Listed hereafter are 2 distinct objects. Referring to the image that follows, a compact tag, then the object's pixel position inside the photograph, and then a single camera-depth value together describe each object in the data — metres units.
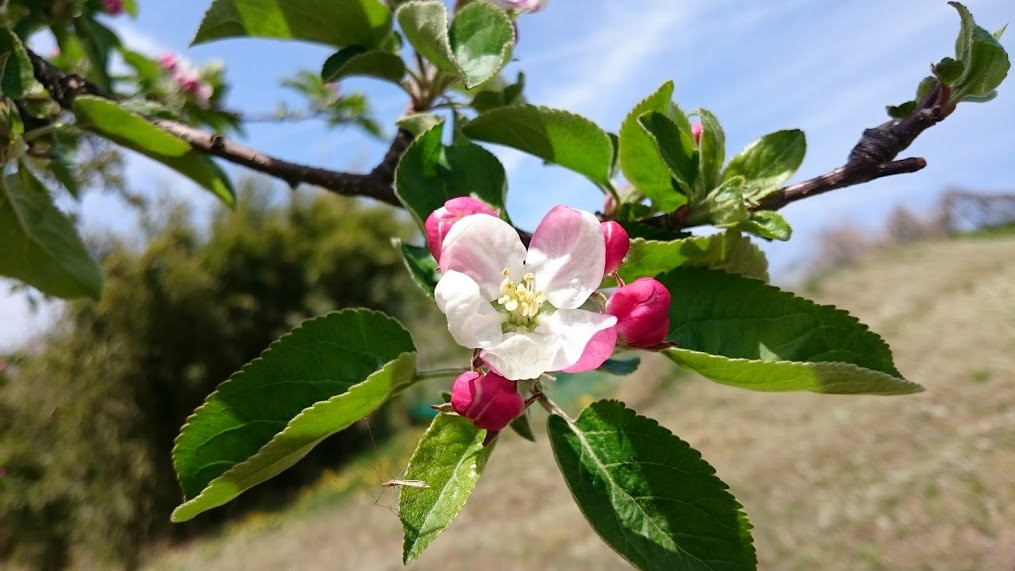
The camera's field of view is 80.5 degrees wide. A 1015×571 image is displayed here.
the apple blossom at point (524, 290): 0.13
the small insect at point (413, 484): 0.12
